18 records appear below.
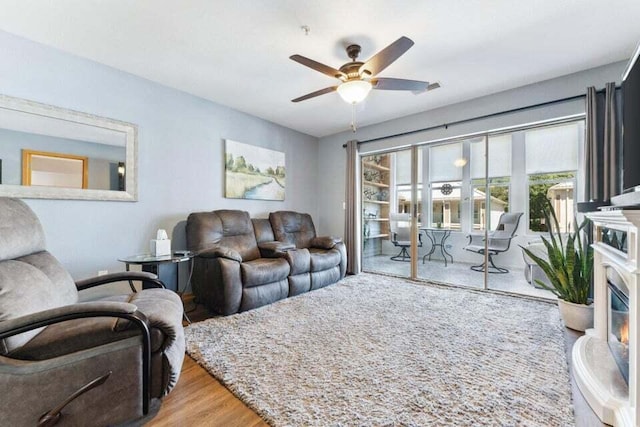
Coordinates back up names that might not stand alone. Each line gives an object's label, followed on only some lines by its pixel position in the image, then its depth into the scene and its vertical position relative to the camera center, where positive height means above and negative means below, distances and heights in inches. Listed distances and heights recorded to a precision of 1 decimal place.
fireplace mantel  45.9 -31.8
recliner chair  44.6 -24.9
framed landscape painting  153.5 +24.3
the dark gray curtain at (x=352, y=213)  183.6 -0.1
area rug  55.4 -39.7
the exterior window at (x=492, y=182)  164.6 +20.1
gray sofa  109.3 -21.8
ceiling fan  83.3 +44.9
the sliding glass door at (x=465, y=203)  166.2 +6.4
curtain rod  116.7 +48.5
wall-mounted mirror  89.9 +21.4
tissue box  104.0 -13.2
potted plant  94.2 -23.2
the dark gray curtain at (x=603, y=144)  104.3 +26.8
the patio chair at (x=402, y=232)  184.7 -13.5
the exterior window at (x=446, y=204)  186.2 +6.2
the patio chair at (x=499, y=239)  171.5 -16.9
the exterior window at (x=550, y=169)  162.6 +27.8
